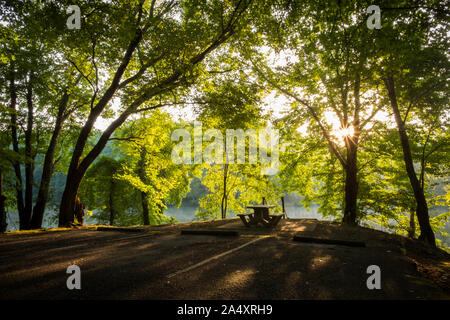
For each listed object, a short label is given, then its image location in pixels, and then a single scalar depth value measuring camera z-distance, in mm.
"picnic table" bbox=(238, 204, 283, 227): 10145
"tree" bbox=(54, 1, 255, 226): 8500
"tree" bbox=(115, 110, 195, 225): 14181
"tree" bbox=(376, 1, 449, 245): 8685
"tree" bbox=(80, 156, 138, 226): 21094
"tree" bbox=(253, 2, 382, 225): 11352
